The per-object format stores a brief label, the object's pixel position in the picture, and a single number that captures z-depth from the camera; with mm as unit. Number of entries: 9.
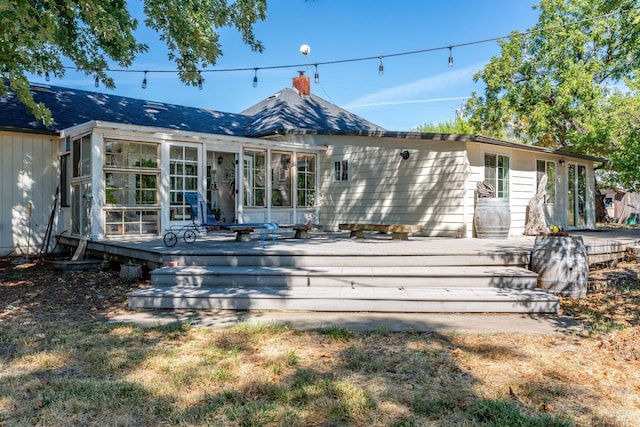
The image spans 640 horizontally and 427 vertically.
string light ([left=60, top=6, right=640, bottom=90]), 10269
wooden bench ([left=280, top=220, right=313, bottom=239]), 8984
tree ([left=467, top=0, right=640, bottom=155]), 17312
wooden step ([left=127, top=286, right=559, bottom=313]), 5078
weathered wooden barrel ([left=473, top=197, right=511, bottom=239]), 9508
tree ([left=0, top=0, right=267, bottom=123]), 5238
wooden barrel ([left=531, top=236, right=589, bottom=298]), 5910
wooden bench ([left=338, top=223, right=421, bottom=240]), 8609
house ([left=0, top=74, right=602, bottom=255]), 9336
